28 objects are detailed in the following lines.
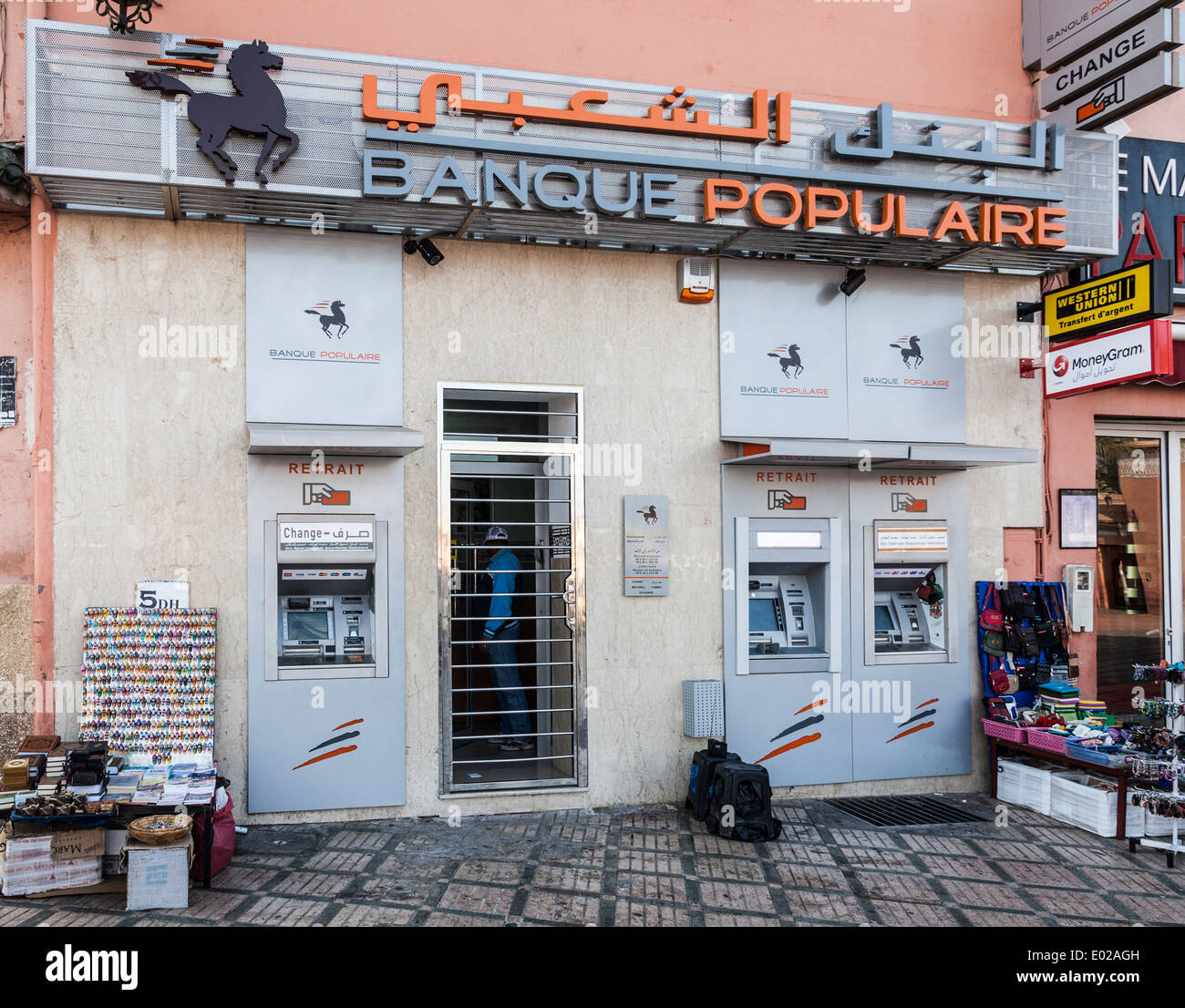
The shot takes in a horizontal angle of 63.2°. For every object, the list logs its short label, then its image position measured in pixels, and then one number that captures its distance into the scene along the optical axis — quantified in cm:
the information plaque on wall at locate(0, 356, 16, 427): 600
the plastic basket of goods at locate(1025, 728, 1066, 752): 660
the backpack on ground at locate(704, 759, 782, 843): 609
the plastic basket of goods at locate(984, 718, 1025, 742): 696
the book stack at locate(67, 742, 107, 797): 511
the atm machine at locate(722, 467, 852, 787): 694
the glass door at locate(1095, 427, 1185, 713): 812
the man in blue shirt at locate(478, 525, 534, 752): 746
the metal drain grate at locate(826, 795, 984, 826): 661
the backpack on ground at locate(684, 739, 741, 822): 637
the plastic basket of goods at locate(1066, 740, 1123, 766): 621
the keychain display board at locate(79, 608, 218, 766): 577
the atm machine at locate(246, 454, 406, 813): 614
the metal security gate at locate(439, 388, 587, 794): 660
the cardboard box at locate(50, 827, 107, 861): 495
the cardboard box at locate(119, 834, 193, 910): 479
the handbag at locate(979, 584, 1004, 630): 730
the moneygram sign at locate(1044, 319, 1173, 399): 646
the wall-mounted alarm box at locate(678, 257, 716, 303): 684
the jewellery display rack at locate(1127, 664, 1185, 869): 584
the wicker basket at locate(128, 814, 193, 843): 481
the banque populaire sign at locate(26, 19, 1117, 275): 560
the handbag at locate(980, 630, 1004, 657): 725
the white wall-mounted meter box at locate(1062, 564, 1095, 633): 765
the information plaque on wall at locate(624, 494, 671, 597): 679
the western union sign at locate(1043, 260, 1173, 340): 640
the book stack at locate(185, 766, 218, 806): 519
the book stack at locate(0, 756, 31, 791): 513
